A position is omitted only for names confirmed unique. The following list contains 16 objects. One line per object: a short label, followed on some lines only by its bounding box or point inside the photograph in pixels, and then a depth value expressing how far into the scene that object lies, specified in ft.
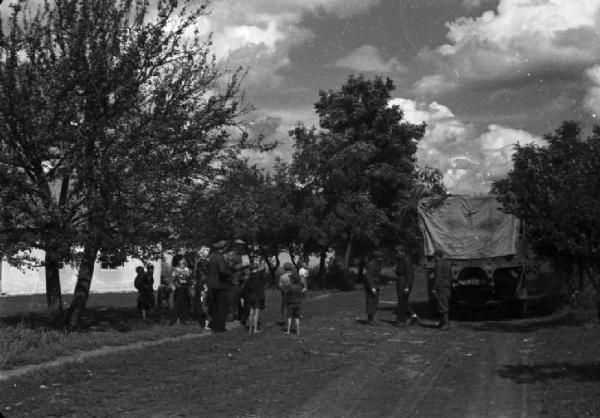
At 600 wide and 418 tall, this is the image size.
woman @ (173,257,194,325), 53.42
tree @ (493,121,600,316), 33.58
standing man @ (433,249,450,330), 53.36
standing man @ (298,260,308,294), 54.86
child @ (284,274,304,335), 48.24
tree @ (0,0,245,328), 43.14
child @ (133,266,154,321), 56.75
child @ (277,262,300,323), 48.85
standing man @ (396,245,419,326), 55.62
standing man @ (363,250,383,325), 55.52
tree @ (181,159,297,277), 48.19
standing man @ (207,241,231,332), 48.62
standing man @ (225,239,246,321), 51.49
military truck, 59.21
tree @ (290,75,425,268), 121.19
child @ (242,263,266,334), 48.96
